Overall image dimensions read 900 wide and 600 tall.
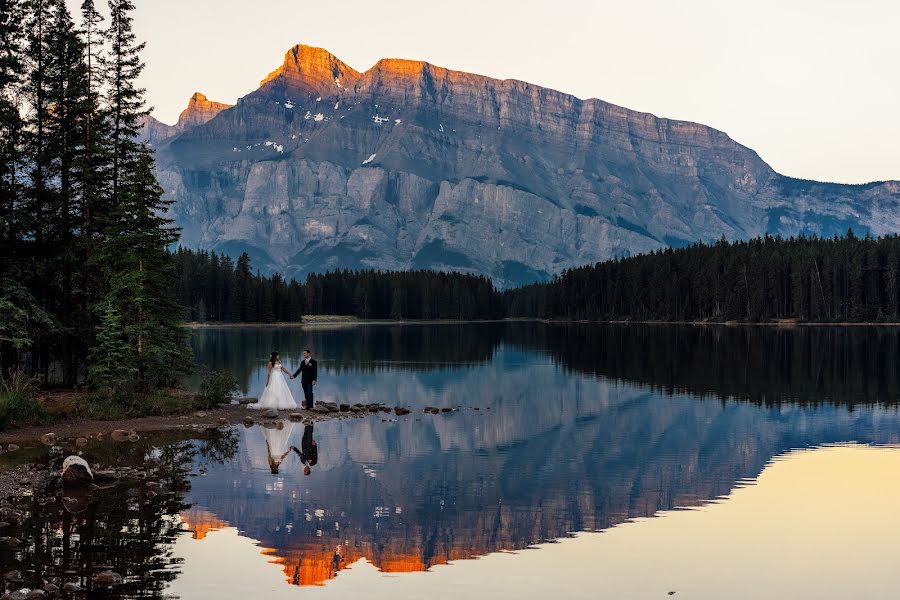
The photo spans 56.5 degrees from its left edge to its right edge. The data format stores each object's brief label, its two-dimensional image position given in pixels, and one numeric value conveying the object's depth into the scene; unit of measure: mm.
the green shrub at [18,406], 36781
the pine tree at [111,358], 41812
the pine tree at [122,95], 50219
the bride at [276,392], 48250
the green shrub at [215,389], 47906
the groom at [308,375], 48562
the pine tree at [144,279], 44219
